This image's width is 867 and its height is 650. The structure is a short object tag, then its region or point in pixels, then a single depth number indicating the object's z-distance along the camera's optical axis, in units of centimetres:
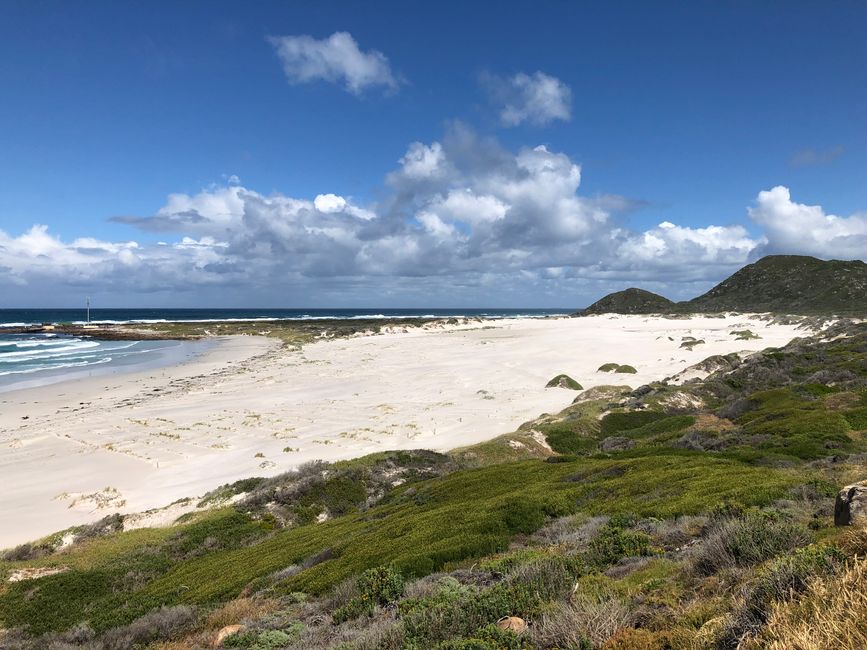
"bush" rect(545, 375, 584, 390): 4344
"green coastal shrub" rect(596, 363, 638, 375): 4799
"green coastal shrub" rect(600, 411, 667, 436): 2727
